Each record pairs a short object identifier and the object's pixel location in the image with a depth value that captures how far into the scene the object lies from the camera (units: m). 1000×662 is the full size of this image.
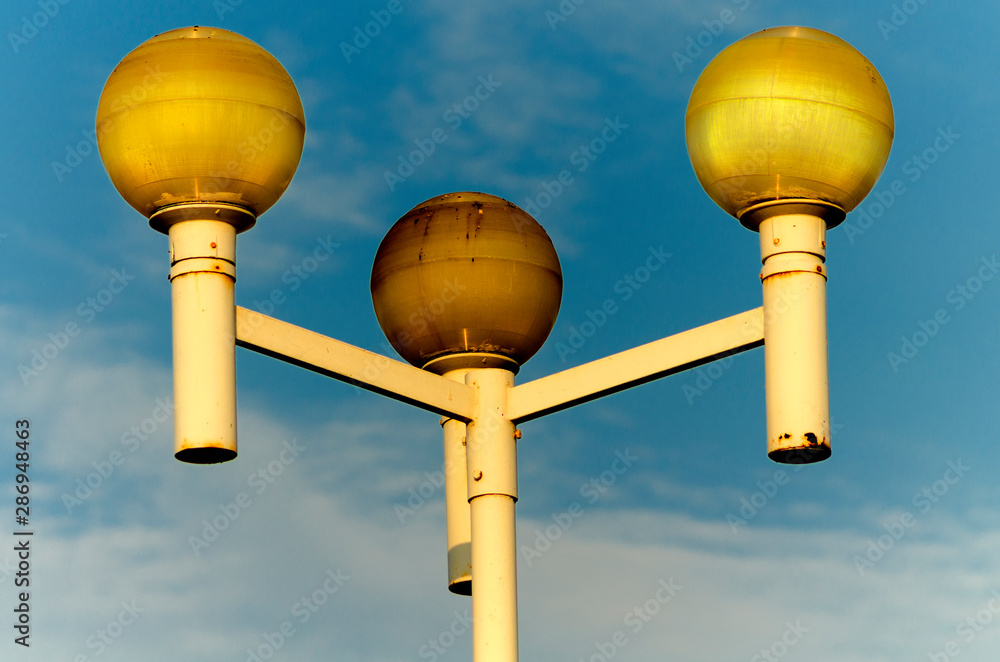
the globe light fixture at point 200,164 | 16.48
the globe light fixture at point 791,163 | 16.91
